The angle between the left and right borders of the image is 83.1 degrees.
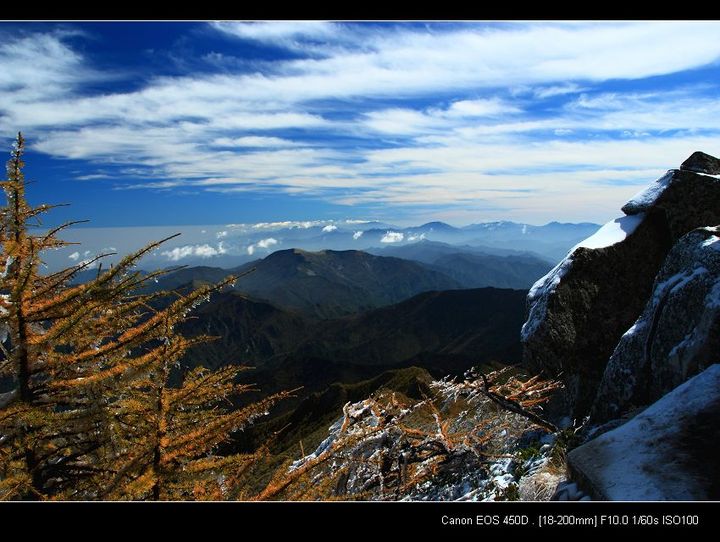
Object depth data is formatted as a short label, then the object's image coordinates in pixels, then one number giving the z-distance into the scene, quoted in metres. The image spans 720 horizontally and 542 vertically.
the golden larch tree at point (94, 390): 4.59
